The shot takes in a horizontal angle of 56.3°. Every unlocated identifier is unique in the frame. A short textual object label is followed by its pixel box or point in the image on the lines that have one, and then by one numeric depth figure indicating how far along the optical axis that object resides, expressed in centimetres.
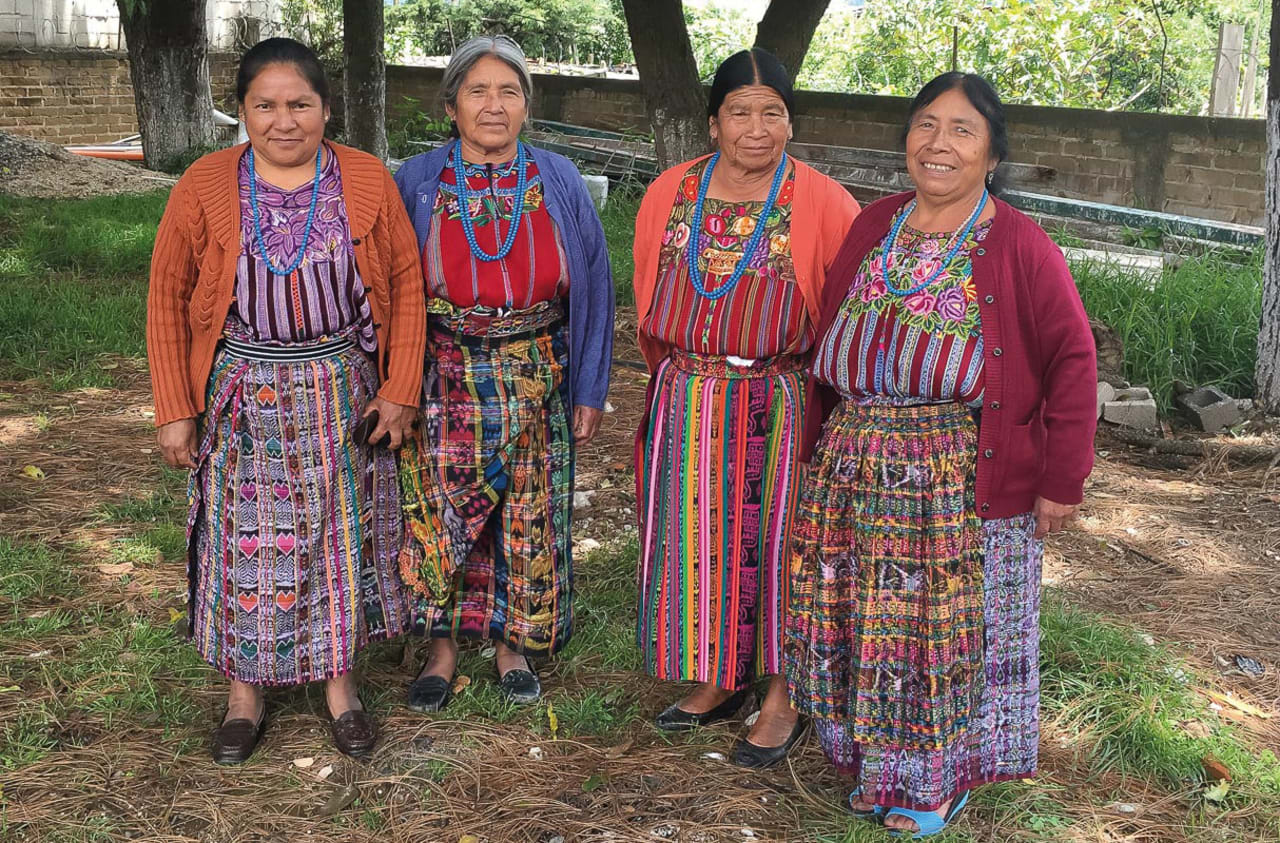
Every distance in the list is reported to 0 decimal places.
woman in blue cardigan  307
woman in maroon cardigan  252
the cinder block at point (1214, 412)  556
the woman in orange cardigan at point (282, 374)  285
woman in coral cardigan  291
